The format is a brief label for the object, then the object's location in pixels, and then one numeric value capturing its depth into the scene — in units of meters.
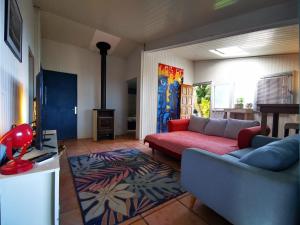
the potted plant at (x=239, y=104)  5.08
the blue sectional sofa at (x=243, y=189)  0.92
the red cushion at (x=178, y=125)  3.99
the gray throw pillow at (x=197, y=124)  3.88
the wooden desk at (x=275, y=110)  2.35
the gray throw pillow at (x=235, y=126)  3.05
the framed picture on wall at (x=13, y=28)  1.24
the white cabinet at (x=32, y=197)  0.86
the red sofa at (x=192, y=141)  2.46
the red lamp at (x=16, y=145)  0.90
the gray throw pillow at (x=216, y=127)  3.47
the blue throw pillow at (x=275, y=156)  1.12
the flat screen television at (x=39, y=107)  1.33
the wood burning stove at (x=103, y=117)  4.77
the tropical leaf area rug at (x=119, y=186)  1.59
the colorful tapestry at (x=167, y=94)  5.38
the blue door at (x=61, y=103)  4.51
